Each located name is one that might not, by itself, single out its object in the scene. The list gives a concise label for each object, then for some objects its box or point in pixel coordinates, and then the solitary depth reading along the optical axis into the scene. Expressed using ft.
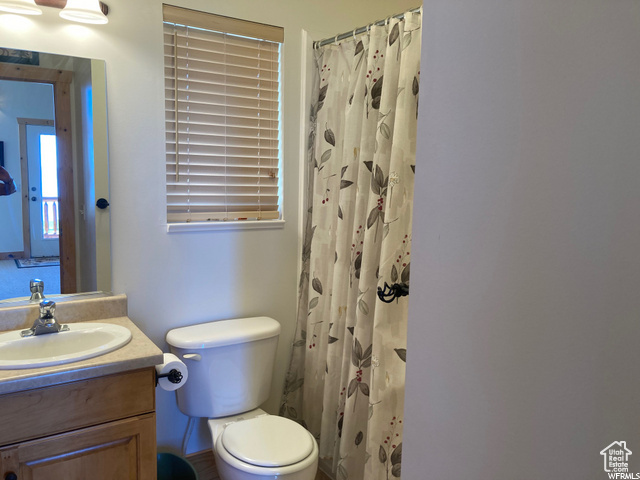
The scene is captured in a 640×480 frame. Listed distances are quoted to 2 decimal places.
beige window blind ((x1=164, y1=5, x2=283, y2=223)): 6.82
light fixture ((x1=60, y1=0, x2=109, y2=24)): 5.67
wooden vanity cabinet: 4.50
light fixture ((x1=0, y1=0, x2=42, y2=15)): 5.45
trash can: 6.75
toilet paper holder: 5.53
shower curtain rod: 5.91
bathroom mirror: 5.72
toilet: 5.68
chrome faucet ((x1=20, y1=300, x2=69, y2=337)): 5.46
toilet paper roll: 5.49
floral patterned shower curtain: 5.81
